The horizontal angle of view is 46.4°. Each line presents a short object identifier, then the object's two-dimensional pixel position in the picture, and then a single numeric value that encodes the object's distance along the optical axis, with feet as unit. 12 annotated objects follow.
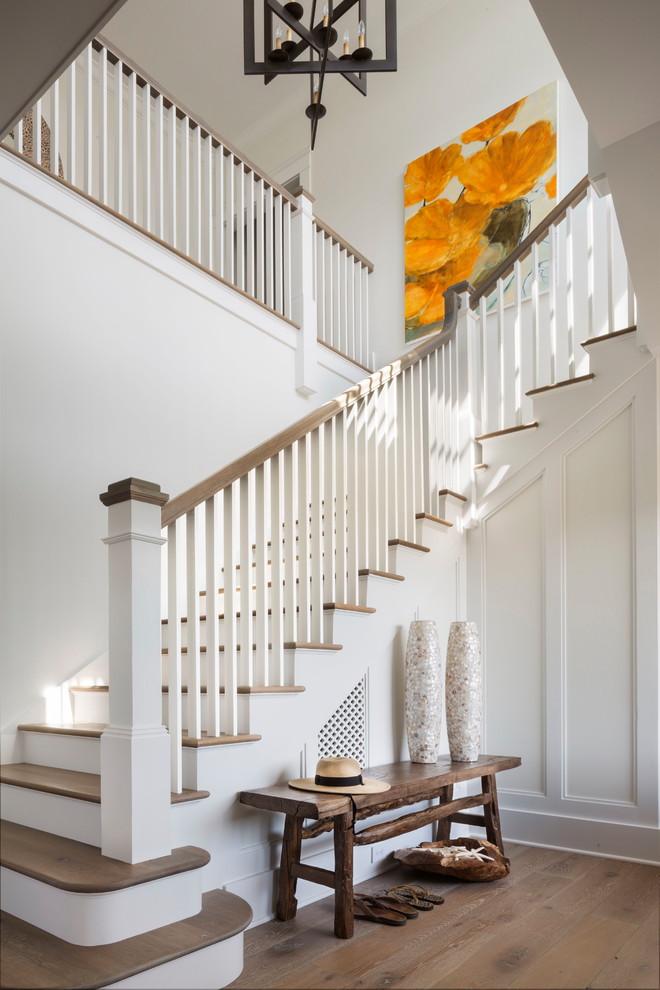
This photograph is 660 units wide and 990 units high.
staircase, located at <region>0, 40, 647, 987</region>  6.58
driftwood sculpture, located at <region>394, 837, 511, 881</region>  9.50
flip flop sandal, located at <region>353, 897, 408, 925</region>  8.18
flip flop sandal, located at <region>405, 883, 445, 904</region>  8.94
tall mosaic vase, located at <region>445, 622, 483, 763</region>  10.65
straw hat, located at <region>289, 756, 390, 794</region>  8.12
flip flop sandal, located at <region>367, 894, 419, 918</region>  8.45
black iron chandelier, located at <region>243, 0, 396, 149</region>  9.45
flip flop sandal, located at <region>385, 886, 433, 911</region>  8.73
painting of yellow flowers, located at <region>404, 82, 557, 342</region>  16.33
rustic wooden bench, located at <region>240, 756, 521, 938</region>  7.71
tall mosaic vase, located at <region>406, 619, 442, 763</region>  10.43
